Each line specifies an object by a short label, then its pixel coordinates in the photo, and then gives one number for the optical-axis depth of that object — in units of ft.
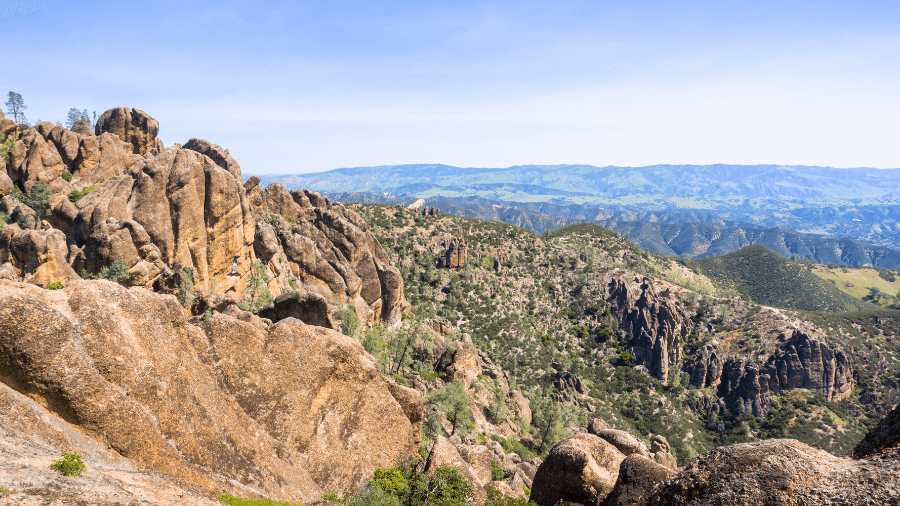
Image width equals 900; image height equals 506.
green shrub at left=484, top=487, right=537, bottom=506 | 104.84
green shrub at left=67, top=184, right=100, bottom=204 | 247.09
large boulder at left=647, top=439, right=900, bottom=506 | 37.70
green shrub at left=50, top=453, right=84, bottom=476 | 50.57
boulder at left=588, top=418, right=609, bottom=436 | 156.21
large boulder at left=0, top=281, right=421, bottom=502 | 65.26
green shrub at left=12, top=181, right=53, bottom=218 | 222.89
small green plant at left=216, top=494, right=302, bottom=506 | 64.13
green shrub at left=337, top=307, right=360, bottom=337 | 241.14
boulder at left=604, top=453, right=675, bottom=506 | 77.15
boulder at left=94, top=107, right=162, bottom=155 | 335.67
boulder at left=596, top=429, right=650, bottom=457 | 134.51
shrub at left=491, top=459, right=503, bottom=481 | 154.61
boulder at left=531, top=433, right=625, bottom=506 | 94.38
